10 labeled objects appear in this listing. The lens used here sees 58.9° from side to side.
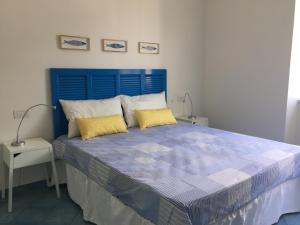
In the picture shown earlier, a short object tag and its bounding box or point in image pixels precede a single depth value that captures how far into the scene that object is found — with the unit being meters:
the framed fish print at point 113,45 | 3.25
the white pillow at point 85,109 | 2.84
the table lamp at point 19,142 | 2.55
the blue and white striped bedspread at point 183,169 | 1.54
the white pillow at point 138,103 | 3.27
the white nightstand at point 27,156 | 2.42
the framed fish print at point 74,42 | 2.93
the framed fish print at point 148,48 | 3.60
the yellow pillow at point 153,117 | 3.21
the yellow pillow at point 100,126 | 2.75
